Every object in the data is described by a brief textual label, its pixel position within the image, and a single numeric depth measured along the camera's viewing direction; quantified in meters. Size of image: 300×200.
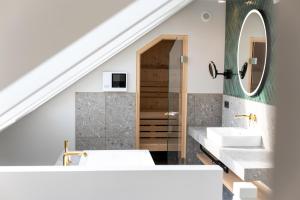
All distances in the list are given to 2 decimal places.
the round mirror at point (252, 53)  3.58
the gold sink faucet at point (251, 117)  3.85
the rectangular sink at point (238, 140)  3.46
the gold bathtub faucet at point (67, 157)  3.33
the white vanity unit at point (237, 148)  2.83
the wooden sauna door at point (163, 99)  4.96
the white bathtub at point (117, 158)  3.74
